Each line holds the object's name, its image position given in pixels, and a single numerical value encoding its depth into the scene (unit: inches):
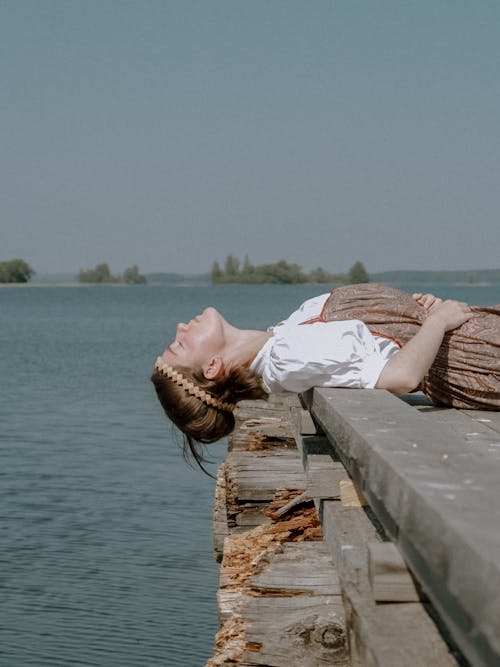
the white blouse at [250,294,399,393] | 167.5
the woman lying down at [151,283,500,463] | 169.0
